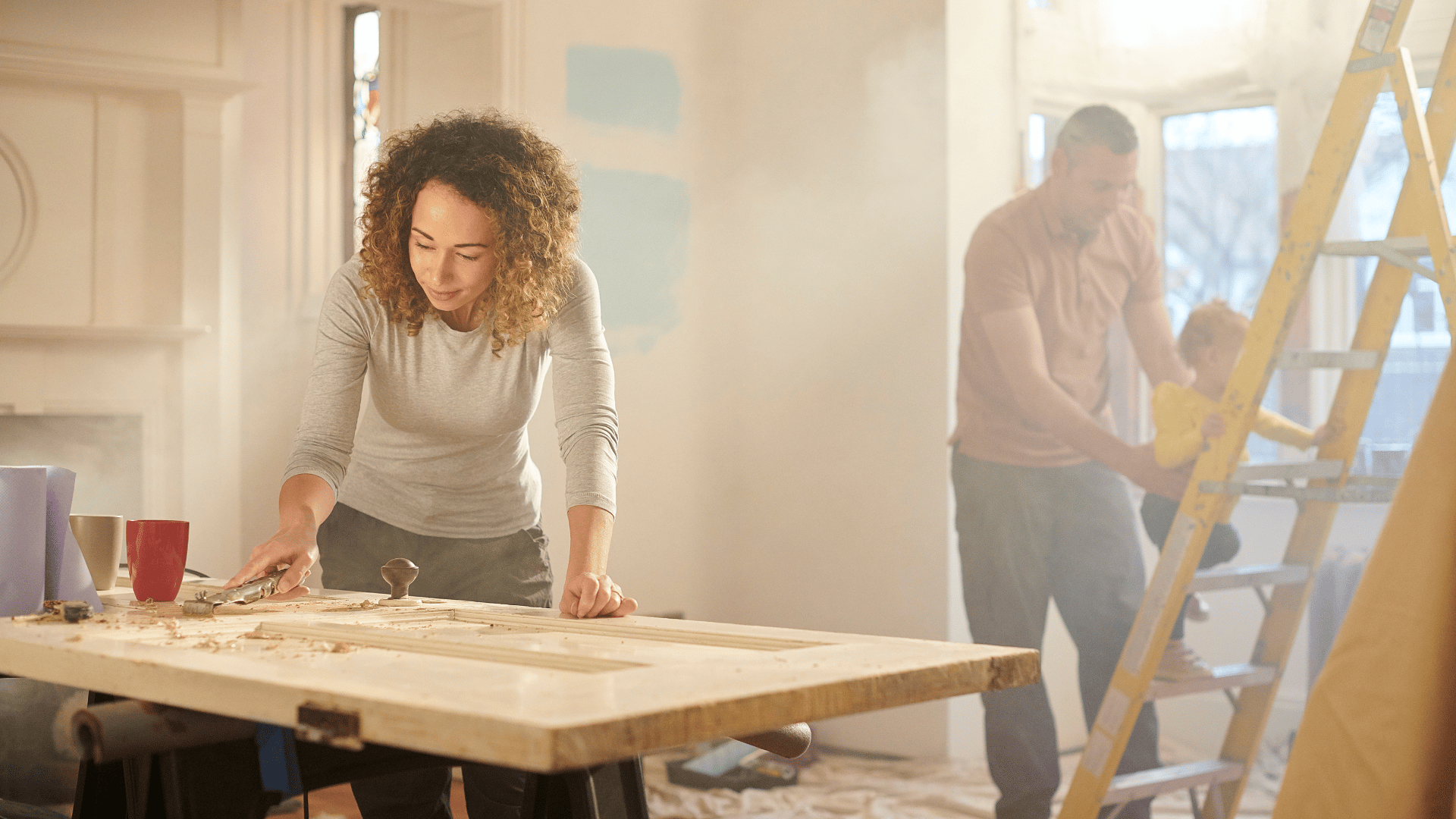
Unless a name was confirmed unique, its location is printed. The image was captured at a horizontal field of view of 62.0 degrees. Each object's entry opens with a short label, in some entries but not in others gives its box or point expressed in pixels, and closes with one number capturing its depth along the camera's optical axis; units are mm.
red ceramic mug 1442
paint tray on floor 3188
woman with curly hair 1535
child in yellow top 2768
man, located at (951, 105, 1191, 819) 2971
